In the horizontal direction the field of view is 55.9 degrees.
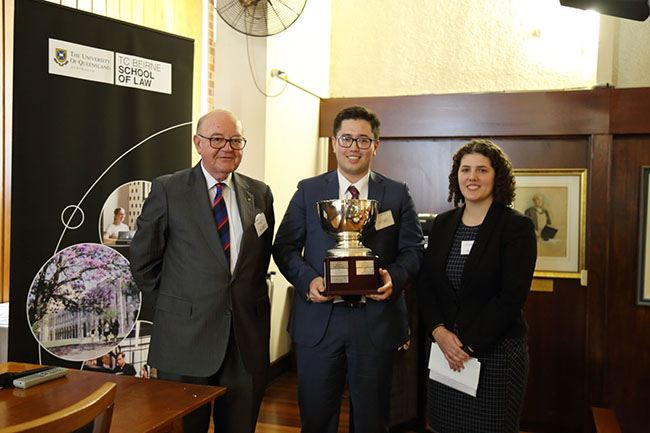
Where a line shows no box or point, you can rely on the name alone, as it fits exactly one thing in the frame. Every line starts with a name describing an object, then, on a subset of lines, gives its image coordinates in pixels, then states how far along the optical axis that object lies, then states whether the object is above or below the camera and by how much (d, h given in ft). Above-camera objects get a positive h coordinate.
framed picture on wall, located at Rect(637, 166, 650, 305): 13.20 -0.82
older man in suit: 7.28 -0.92
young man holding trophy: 7.46 -0.94
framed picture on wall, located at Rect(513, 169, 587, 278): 13.92 -0.09
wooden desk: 4.85 -1.76
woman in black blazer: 7.44 -1.07
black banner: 8.54 +0.64
